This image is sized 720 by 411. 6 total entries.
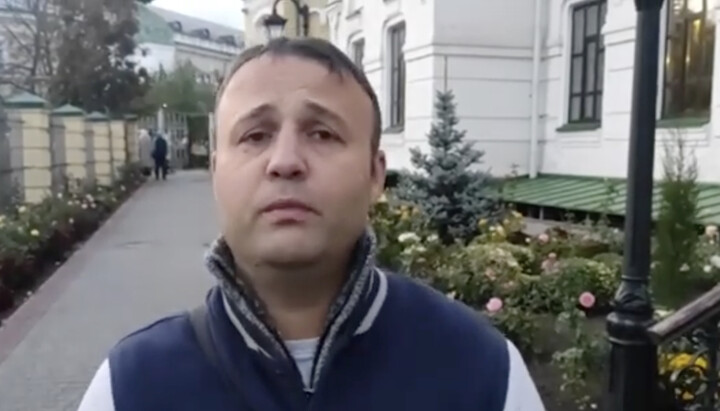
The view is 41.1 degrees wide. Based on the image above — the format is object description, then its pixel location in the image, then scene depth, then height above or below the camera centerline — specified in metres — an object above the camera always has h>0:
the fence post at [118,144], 27.56 -1.00
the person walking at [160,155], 36.44 -1.69
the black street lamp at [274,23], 12.42 +1.21
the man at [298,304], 1.21 -0.25
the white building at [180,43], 79.56 +6.07
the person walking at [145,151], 35.66 -1.52
